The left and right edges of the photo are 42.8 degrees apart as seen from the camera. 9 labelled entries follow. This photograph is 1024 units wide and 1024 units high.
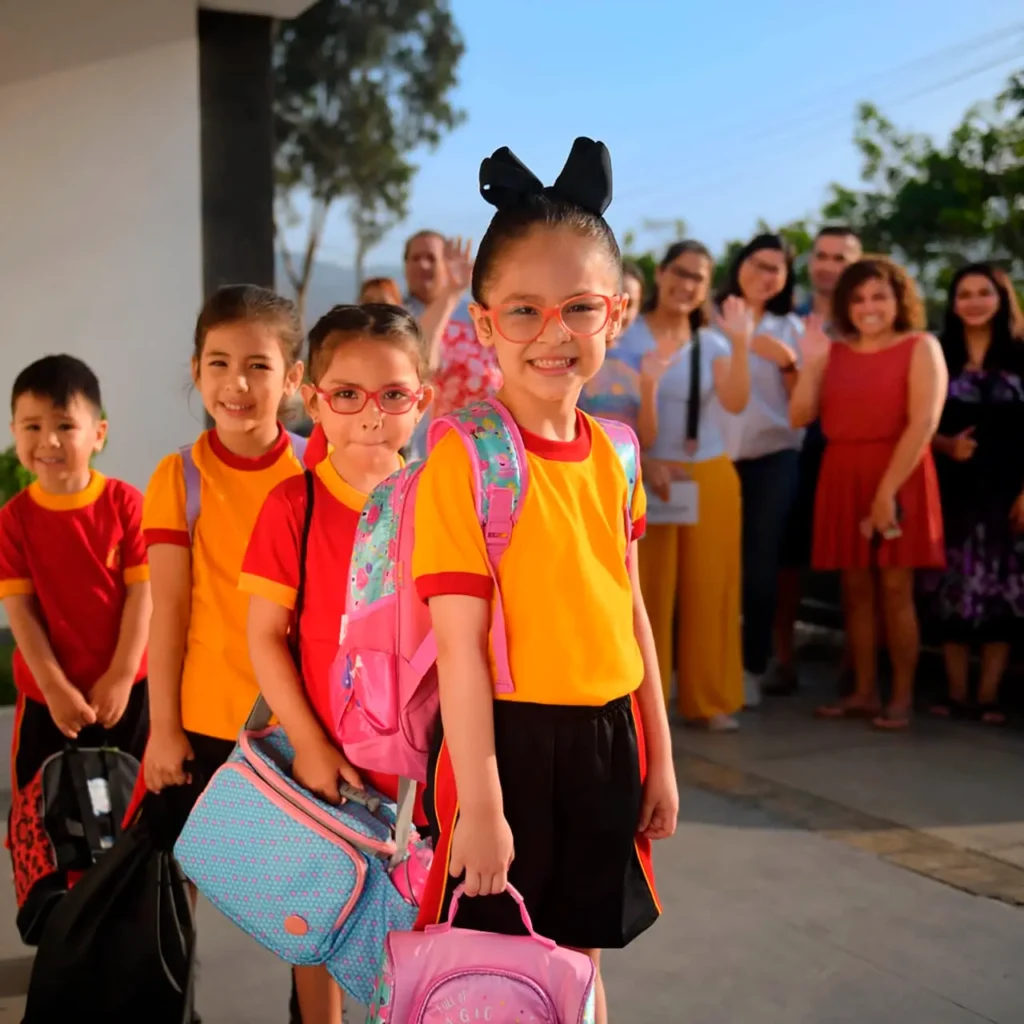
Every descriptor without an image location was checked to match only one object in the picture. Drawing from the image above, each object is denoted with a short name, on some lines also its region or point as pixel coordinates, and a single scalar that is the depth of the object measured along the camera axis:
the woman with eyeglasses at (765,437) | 5.76
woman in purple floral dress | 5.50
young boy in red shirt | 2.98
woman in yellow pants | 5.26
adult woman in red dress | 5.38
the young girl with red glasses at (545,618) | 1.74
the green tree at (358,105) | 27.19
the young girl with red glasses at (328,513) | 2.15
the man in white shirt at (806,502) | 6.12
